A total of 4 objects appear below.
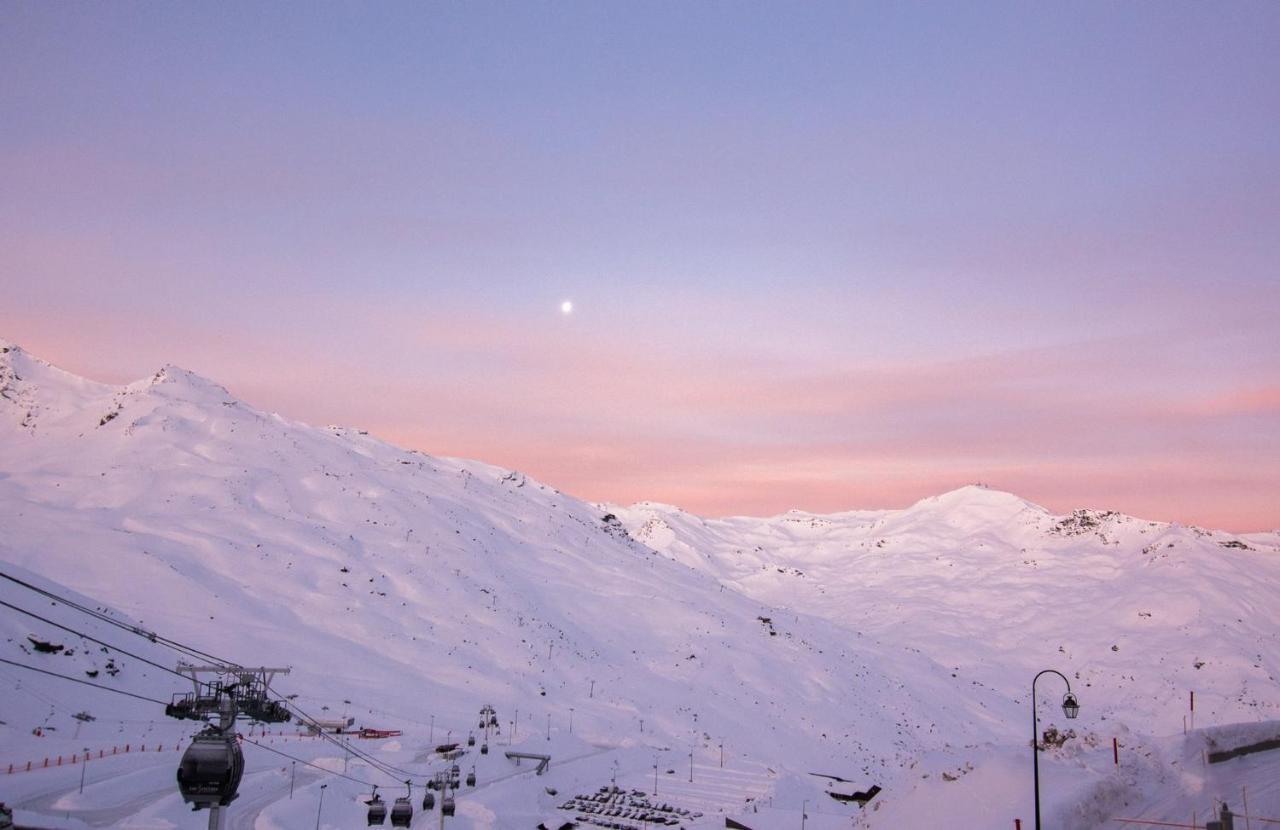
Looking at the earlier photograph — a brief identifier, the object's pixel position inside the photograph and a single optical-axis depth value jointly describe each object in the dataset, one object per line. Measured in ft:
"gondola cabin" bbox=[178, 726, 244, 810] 85.92
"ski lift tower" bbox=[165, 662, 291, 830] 86.99
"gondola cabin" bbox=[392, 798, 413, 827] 148.56
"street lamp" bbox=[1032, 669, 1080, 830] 90.27
